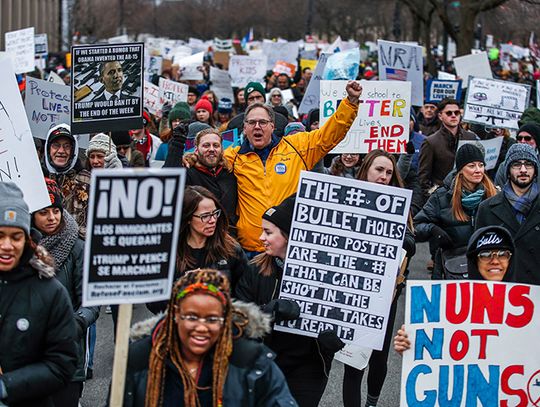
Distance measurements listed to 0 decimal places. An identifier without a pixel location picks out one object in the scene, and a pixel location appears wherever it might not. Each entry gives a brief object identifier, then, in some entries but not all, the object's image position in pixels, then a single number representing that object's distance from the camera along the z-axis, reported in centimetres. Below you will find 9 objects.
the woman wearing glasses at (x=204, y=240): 542
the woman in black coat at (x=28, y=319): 416
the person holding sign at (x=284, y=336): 517
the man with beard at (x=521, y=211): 694
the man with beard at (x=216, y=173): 704
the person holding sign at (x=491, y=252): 530
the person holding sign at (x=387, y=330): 631
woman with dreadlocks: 383
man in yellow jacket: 686
